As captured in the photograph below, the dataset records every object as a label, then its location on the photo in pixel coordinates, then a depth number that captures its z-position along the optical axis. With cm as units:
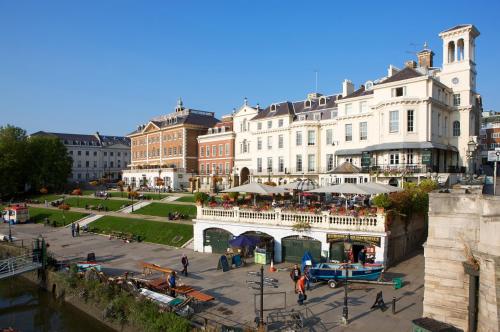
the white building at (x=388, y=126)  3841
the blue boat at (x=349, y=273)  1881
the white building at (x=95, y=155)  10669
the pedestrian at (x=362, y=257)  2096
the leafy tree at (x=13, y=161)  6548
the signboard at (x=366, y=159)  3994
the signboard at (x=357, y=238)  2100
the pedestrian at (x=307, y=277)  1873
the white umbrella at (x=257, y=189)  2771
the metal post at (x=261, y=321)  1356
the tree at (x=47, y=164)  6988
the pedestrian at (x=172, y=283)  1805
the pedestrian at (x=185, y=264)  2177
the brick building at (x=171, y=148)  6794
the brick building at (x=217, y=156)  6166
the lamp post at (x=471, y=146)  2074
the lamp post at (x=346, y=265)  1454
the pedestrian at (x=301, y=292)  1650
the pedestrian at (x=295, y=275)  1828
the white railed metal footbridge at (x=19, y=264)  2369
